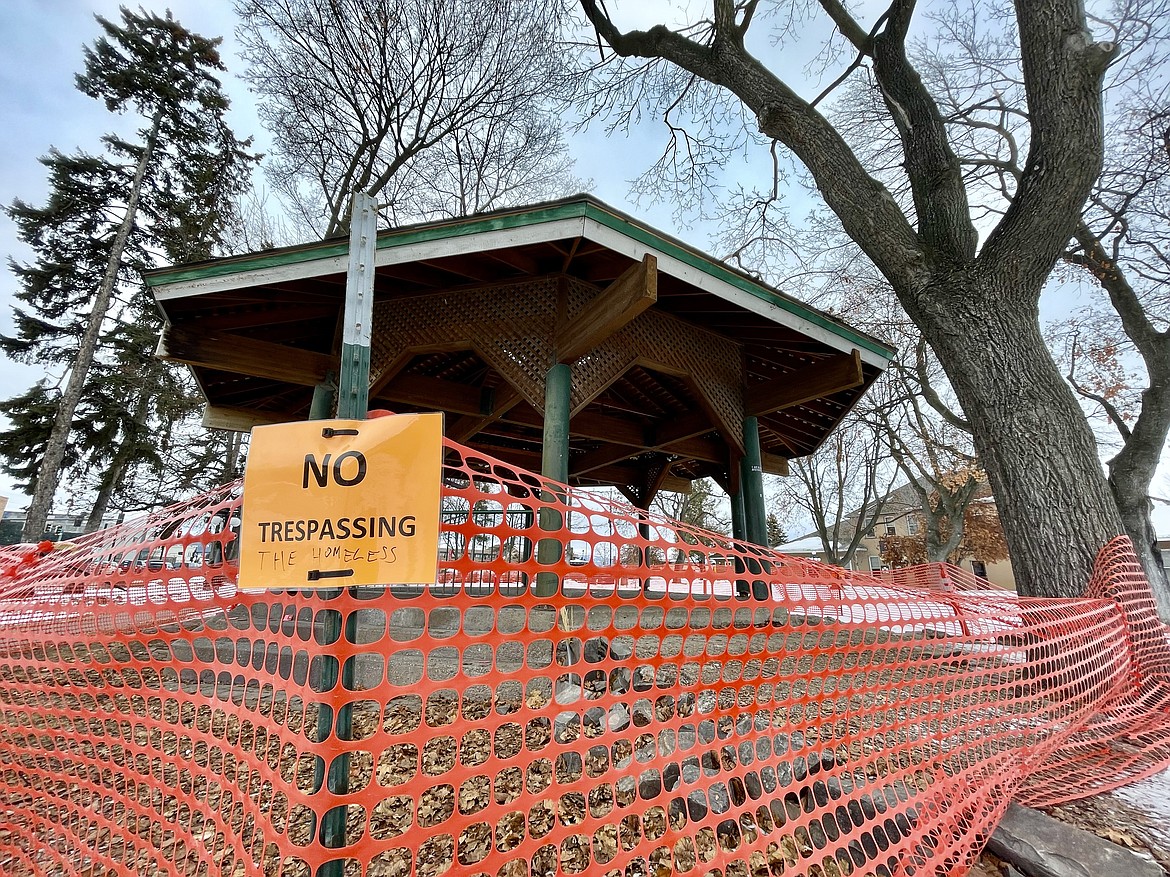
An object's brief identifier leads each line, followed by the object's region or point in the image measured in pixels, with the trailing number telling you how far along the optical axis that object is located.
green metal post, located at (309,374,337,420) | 5.28
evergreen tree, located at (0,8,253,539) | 13.38
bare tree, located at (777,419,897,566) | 17.20
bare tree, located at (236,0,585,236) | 10.56
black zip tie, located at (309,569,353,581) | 1.09
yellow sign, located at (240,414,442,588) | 1.10
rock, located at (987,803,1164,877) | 1.61
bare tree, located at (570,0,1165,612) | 3.77
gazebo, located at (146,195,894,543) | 3.70
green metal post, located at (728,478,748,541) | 6.04
